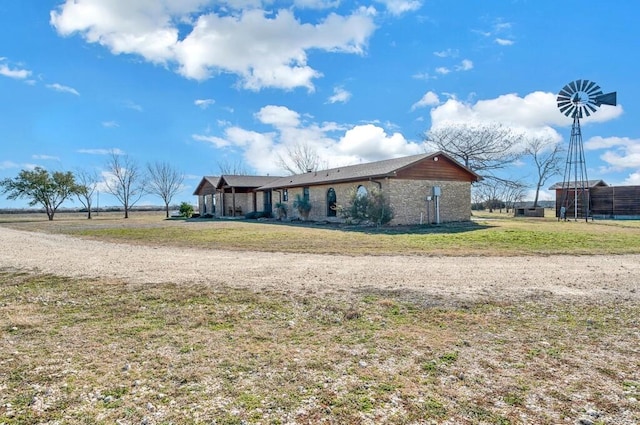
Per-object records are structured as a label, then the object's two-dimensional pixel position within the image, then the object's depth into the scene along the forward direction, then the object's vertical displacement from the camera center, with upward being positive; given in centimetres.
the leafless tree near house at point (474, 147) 3475 +538
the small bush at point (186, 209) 3872 +37
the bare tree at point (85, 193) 4213 +227
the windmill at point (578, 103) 2678 +694
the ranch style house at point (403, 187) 2102 +130
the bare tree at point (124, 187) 4572 +306
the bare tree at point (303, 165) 5156 +585
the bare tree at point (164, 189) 4931 +298
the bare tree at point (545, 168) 4492 +441
